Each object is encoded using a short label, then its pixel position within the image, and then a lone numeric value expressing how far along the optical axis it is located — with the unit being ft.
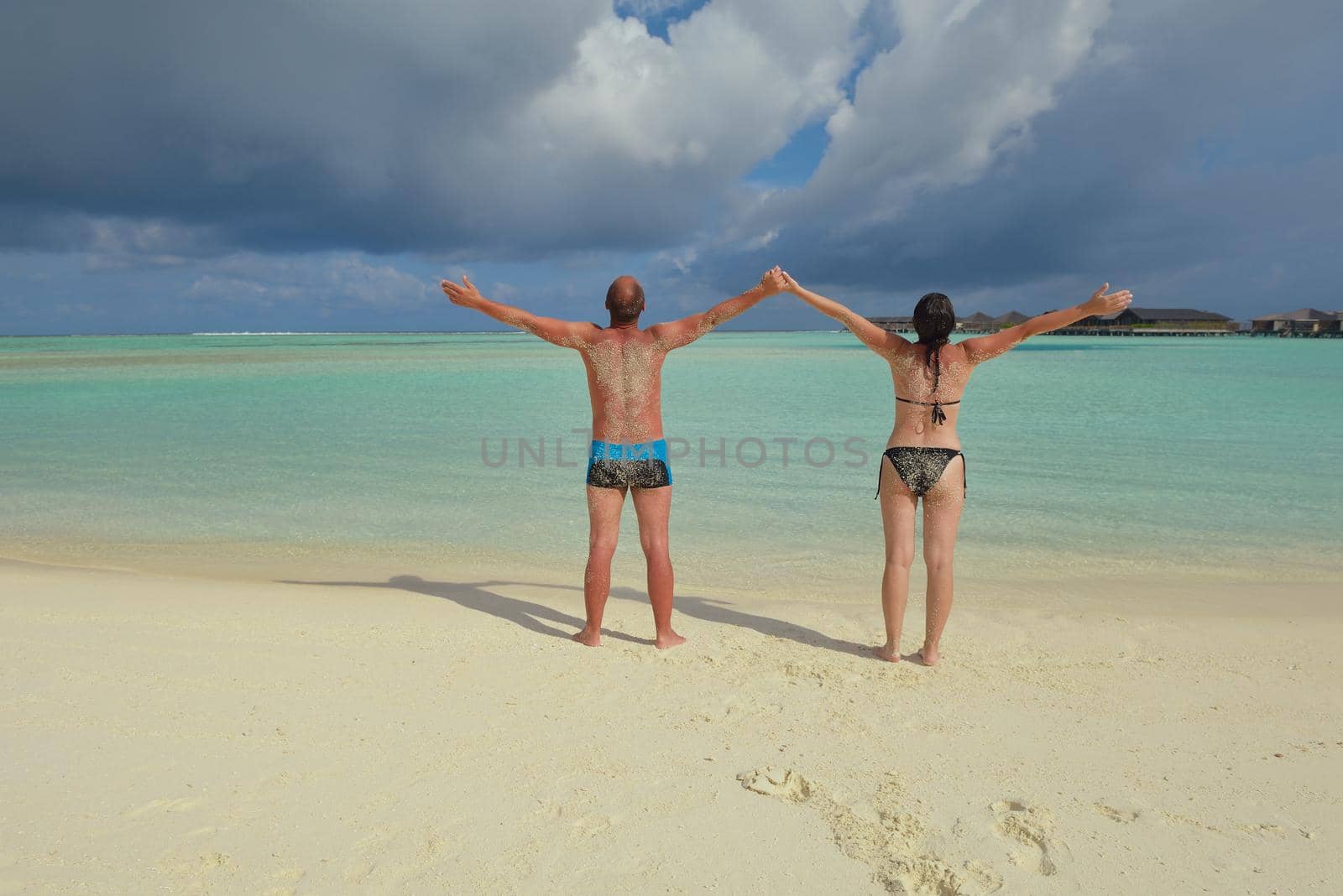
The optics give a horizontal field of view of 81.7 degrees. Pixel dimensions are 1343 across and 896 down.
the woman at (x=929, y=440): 14.82
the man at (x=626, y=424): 15.85
